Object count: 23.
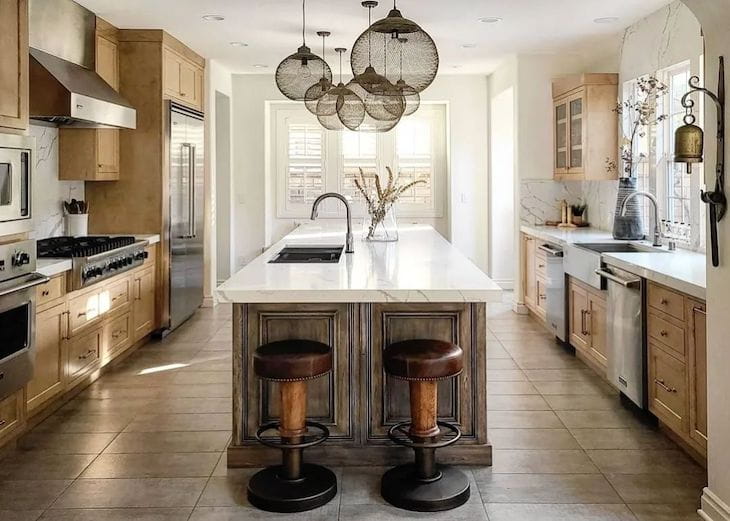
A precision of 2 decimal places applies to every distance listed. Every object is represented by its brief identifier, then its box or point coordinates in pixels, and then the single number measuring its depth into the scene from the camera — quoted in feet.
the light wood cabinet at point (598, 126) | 20.24
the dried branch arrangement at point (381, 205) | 16.47
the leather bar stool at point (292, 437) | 9.53
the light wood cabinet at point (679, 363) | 10.57
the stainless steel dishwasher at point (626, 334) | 12.81
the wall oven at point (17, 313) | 10.97
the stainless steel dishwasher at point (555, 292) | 18.38
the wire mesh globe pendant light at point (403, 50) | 9.80
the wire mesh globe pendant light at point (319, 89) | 15.06
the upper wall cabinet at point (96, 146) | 17.70
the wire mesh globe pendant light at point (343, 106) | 14.33
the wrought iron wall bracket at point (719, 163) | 8.45
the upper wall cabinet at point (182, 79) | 20.18
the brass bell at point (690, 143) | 10.21
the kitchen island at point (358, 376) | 10.66
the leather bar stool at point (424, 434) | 9.52
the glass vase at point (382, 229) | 17.25
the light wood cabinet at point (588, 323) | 15.51
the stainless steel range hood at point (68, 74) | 14.61
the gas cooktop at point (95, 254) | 14.19
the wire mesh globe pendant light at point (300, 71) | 14.85
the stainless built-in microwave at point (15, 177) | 11.10
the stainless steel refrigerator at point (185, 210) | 20.51
